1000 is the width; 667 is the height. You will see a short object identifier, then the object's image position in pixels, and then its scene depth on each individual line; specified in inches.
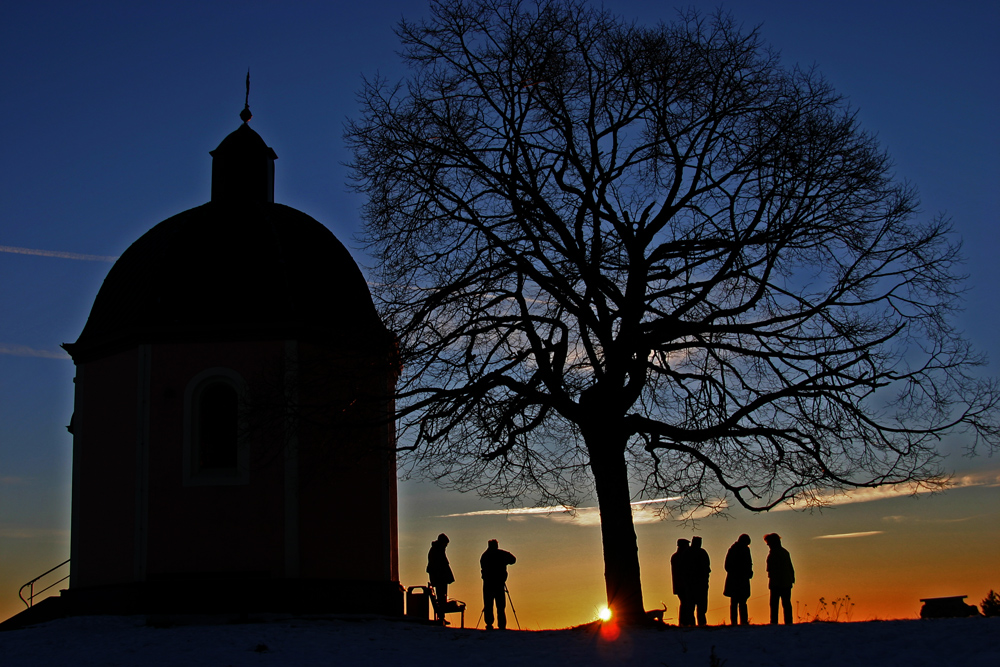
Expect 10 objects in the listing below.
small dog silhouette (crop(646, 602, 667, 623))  573.4
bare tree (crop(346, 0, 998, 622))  565.6
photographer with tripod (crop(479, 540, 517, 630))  666.8
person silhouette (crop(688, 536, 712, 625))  631.8
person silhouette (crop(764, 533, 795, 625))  620.4
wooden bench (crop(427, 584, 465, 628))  700.7
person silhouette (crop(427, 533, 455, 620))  704.4
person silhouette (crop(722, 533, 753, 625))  627.5
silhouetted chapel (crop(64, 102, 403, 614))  689.0
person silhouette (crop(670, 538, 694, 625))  627.5
